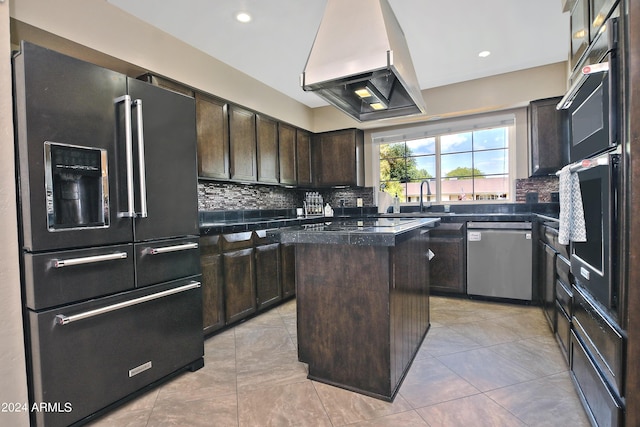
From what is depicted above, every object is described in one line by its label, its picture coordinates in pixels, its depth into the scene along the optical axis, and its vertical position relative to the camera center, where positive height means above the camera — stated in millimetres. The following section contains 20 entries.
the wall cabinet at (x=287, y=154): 4293 +729
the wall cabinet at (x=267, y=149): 3881 +730
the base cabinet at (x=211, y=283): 2670 -600
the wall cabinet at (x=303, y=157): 4656 +741
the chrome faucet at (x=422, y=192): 4379 +177
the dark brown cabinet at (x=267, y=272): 3254 -642
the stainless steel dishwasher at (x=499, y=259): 3406 -598
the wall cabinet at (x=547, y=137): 3488 +689
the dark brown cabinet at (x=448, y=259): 3715 -627
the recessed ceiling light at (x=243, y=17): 2520 +1489
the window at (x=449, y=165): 4195 +532
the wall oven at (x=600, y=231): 1233 -123
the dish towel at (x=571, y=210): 1507 -45
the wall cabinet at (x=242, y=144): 3469 +712
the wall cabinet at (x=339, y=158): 4730 +719
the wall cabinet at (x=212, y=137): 3079 +712
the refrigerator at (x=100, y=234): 1515 -110
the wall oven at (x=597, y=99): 1218 +437
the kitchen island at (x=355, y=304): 1784 -558
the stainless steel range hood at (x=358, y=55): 1939 +927
